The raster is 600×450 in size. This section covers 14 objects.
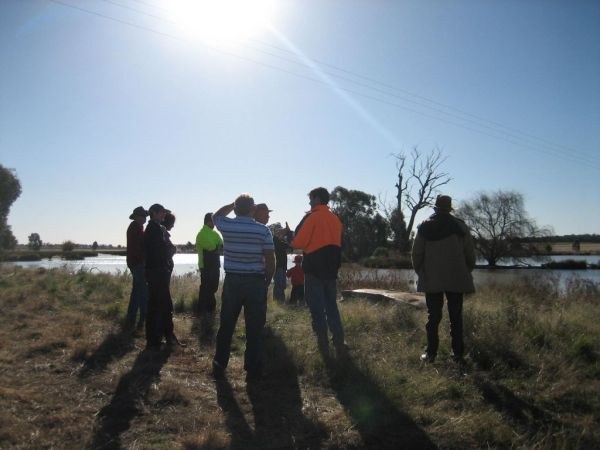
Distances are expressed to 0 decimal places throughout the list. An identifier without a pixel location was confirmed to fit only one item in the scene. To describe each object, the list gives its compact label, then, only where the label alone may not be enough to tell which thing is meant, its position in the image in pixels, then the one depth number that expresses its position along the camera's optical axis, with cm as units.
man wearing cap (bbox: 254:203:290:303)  1042
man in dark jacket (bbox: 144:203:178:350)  591
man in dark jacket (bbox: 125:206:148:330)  711
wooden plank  877
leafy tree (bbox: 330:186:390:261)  4494
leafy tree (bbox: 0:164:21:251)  3294
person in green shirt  811
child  1030
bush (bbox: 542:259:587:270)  3434
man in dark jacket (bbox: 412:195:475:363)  518
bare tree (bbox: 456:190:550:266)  4066
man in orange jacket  546
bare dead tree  3978
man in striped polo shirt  470
